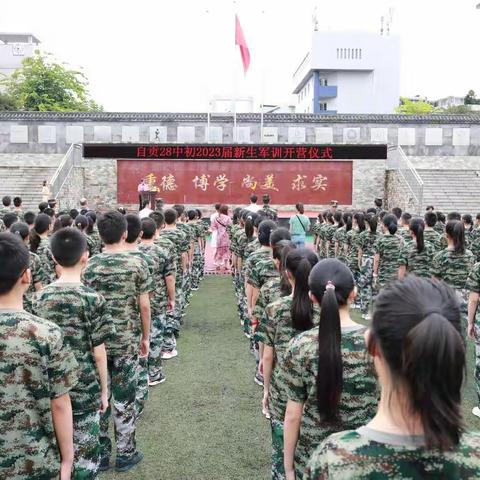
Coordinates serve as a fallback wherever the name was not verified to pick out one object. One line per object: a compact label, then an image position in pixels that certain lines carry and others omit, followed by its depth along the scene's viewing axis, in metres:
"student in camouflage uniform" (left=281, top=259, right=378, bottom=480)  2.29
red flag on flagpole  21.11
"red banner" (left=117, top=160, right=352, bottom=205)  21.97
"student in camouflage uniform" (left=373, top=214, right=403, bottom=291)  7.66
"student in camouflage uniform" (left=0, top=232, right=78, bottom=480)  2.19
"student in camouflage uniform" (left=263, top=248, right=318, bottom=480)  2.90
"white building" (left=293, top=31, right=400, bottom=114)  50.25
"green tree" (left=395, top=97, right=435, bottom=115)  51.25
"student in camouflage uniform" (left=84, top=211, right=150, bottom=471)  3.90
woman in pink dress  12.78
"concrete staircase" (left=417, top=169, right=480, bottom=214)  20.53
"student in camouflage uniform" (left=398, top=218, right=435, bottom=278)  6.99
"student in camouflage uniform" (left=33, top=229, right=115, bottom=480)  3.03
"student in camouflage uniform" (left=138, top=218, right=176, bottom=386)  5.61
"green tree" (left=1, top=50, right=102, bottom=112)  34.12
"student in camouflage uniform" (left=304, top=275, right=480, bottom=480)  1.29
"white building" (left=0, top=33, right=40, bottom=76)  53.19
